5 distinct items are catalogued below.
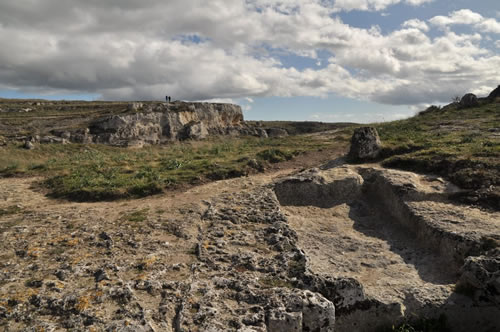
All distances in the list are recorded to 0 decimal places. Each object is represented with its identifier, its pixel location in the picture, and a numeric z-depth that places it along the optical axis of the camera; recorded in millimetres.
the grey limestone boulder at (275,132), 61769
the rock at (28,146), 30203
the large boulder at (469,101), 35250
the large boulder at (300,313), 5914
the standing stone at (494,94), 36725
